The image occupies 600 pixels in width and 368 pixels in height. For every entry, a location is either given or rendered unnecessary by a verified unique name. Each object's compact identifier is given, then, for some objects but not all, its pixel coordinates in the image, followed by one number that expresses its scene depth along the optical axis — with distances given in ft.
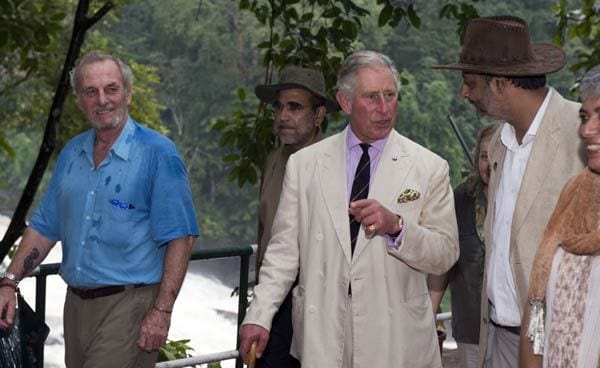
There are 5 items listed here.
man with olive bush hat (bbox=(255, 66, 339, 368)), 17.42
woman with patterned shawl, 9.96
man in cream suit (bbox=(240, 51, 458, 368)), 13.15
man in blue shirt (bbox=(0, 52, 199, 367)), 14.25
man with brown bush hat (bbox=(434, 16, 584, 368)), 12.66
